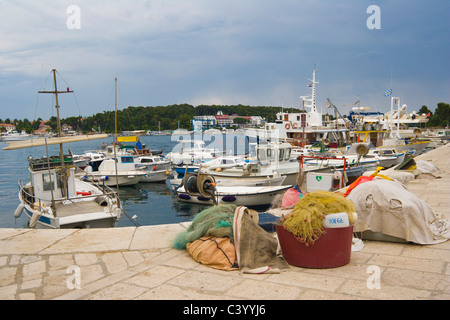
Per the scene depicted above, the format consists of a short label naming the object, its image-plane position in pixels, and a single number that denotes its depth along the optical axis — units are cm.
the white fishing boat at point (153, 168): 3087
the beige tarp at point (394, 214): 542
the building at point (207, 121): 12456
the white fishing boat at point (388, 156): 2898
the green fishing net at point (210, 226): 509
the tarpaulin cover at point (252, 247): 455
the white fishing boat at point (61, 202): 1195
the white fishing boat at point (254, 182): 1977
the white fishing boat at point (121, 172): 2855
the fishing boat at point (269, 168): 2033
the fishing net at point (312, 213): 444
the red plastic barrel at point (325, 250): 448
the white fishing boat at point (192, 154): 3494
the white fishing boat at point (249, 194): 1773
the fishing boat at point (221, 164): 2434
